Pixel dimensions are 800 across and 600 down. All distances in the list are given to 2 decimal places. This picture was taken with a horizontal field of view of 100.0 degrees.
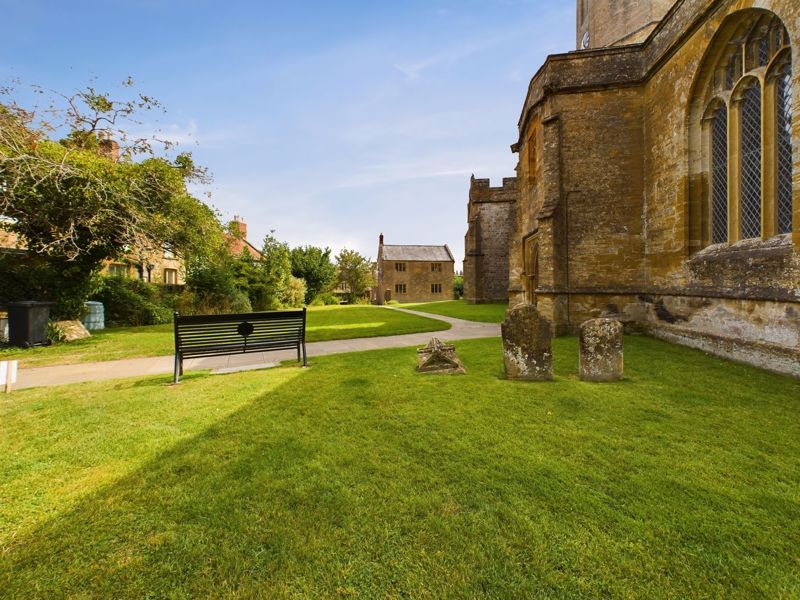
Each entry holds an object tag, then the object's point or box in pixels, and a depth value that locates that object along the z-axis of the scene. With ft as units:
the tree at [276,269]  80.18
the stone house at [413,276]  172.04
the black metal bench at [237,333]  19.66
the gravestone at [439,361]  20.89
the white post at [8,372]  17.30
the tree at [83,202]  33.27
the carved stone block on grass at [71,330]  36.77
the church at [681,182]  21.11
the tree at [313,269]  113.09
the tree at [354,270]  160.45
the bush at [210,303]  59.21
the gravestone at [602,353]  18.80
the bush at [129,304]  51.93
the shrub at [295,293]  94.26
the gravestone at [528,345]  19.07
